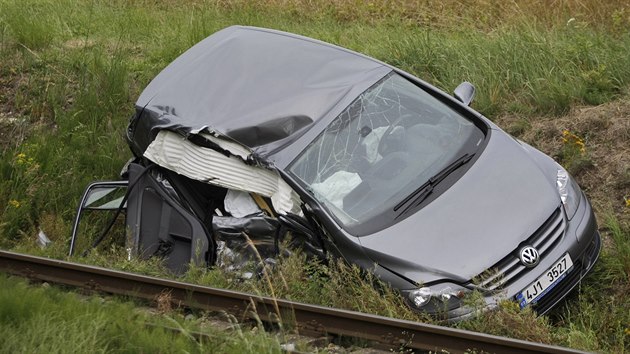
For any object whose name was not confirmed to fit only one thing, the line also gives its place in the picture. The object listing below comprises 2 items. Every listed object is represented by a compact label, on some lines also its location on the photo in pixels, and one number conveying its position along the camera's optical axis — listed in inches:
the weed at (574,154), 667.4
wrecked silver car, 497.7
